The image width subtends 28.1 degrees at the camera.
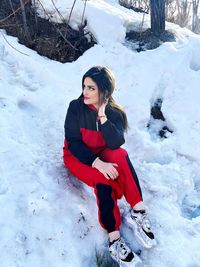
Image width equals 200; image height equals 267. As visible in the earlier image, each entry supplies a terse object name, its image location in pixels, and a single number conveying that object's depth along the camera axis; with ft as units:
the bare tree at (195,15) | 51.26
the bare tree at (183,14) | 36.55
